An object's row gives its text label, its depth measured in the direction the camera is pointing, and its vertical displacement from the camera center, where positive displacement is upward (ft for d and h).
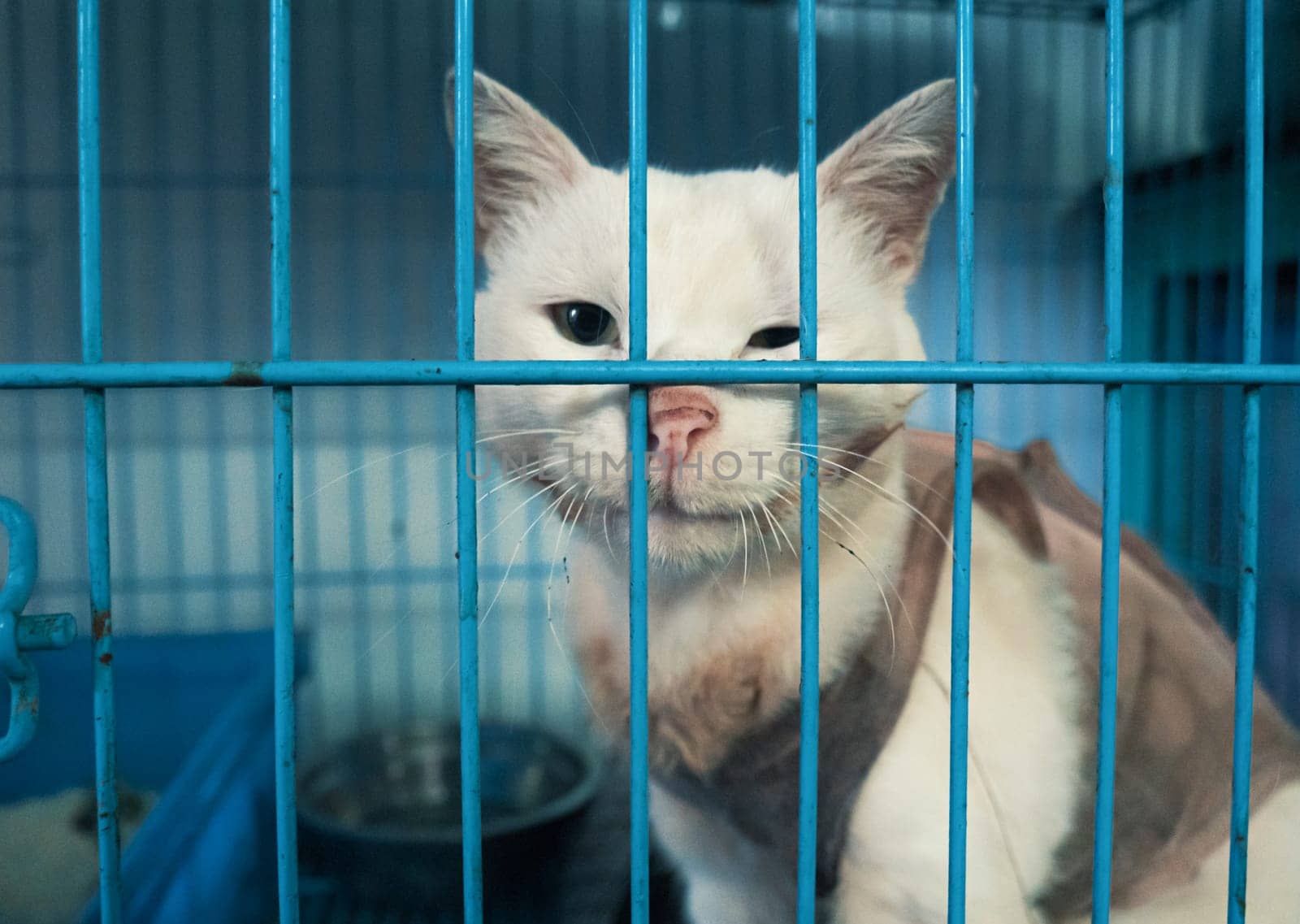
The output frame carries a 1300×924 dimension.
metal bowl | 0.94 -0.41
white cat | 0.77 -0.14
